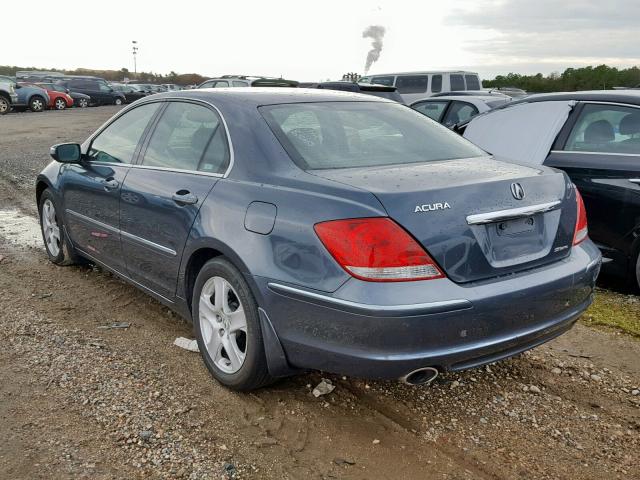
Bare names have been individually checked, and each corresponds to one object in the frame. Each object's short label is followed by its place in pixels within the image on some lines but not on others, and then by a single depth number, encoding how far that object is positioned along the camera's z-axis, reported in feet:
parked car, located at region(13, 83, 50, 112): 94.84
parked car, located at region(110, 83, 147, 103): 134.41
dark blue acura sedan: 8.51
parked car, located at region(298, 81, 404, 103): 32.04
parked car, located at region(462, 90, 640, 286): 15.12
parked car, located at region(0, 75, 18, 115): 88.99
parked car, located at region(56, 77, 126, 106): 123.03
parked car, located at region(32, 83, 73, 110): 102.99
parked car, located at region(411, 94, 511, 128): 31.19
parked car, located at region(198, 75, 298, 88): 59.06
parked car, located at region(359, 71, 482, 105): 61.93
